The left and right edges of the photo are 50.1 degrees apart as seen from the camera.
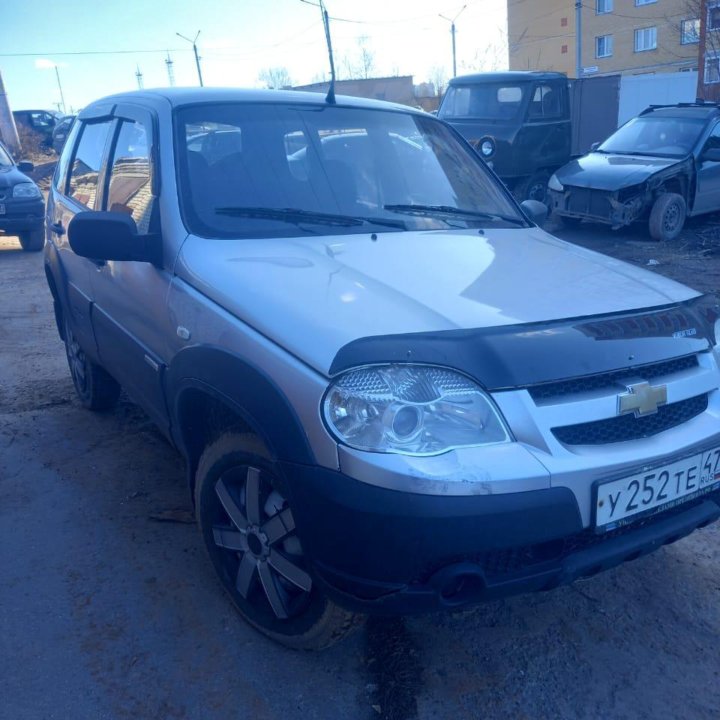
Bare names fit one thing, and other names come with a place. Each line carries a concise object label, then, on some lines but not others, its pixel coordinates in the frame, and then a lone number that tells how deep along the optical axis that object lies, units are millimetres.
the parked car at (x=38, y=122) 29378
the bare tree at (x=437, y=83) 56394
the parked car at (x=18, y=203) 10461
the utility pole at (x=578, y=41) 31609
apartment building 45031
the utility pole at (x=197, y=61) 40569
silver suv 2027
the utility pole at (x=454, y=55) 43656
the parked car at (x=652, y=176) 9828
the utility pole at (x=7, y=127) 25453
